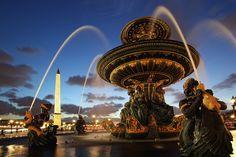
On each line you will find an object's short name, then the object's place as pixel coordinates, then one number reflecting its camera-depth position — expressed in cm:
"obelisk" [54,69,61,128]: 5044
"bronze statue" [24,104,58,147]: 1112
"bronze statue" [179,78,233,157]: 456
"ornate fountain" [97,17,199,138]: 1471
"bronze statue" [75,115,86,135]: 2530
